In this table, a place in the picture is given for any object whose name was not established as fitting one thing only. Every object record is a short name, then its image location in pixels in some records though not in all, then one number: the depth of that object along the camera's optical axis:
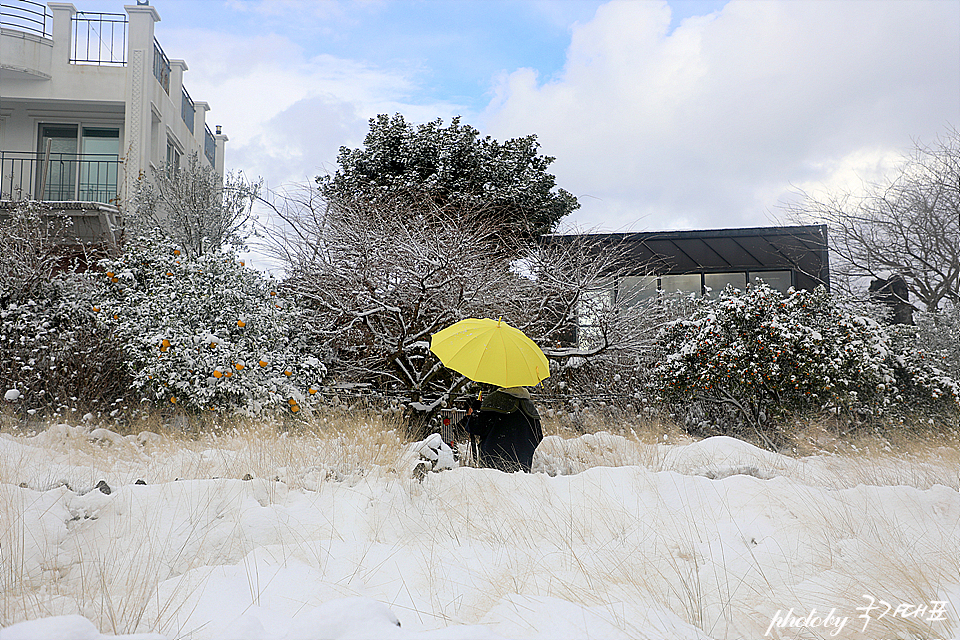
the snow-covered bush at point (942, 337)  9.85
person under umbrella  5.09
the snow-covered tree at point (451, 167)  13.47
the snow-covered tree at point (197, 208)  10.20
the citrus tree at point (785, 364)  8.20
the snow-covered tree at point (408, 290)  8.00
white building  12.27
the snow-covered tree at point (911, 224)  11.75
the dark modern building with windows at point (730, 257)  13.95
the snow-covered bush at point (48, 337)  6.58
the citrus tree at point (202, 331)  6.51
